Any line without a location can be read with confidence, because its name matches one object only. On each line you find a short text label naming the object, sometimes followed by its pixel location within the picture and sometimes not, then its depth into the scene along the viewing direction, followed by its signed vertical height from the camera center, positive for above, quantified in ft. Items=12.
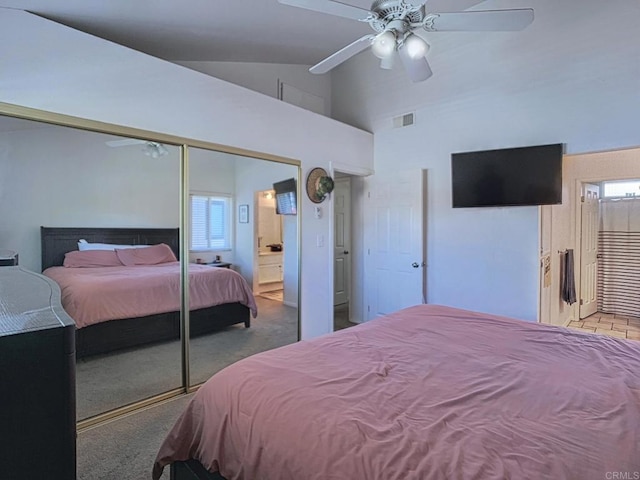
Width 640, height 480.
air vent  14.90 +4.54
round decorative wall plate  13.48 +1.71
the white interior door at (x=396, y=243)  14.39 -0.43
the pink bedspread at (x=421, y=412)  3.32 -1.95
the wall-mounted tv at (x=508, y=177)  11.32 +1.81
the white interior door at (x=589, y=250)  17.22 -0.86
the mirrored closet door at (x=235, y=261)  10.60 -0.87
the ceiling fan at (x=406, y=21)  6.83 +4.10
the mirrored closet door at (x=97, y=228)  7.74 +0.13
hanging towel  15.20 -1.97
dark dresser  2.02 -0.92
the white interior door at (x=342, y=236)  18.85 -0.16
